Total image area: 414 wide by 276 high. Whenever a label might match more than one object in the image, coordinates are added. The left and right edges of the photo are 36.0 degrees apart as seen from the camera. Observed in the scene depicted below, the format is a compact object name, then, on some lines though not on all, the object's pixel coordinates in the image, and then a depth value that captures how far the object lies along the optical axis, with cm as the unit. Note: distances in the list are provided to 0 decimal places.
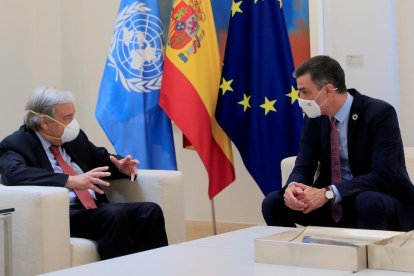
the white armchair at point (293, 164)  337
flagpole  425
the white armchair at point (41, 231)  272
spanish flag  402
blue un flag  407
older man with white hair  302
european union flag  398
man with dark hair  287
